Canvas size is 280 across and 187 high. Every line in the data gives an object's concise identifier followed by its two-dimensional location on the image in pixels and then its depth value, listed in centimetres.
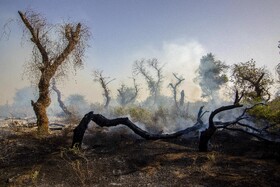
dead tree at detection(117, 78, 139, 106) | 4825
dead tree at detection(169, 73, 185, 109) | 4742
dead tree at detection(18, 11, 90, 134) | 1555
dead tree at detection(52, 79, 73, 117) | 3344
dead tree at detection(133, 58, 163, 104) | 5097
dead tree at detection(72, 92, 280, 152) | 1140
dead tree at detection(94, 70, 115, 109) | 3928
